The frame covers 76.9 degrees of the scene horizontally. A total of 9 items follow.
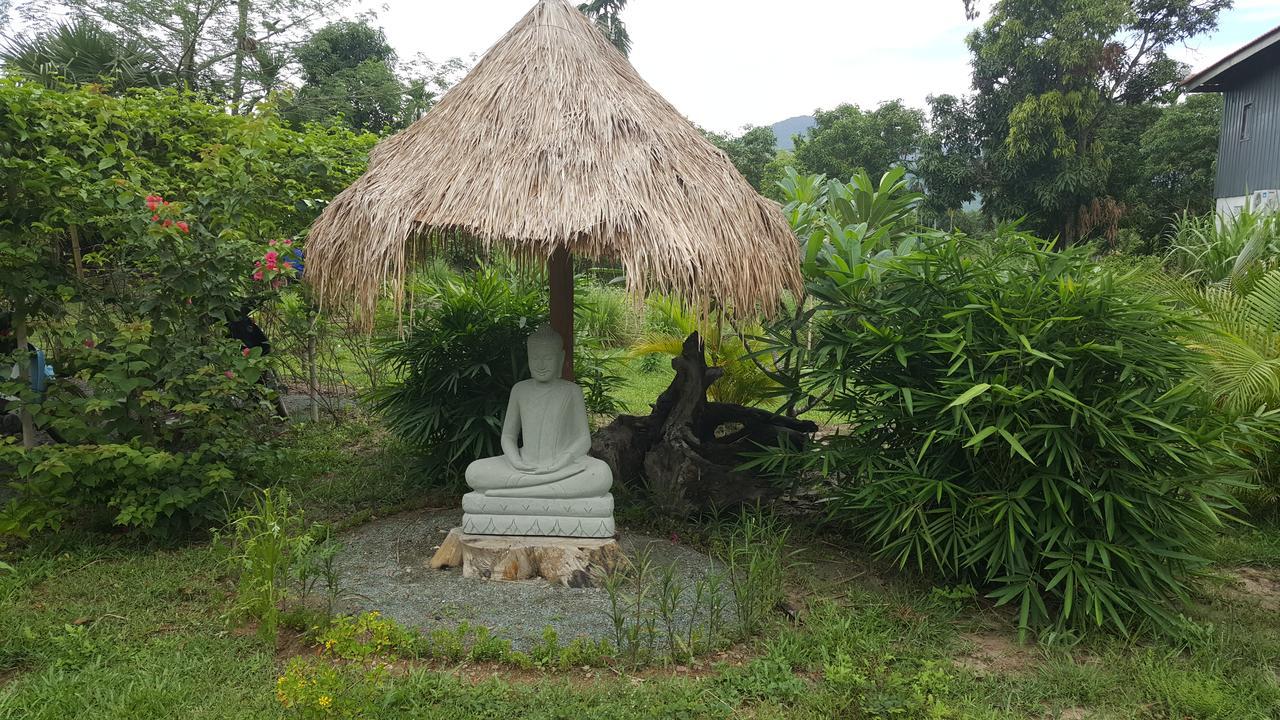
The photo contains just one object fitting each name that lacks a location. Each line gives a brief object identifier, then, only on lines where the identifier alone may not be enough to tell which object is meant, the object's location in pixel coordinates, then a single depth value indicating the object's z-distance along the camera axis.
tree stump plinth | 4.23
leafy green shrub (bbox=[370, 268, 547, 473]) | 5.63
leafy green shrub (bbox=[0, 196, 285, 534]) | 4.31
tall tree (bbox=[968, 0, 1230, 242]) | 19.17
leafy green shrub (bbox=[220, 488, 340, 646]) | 3.57
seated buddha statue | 4.42
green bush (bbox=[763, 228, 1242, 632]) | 3.73
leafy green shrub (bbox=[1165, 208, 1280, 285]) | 6.36
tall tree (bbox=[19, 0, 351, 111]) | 16.59
